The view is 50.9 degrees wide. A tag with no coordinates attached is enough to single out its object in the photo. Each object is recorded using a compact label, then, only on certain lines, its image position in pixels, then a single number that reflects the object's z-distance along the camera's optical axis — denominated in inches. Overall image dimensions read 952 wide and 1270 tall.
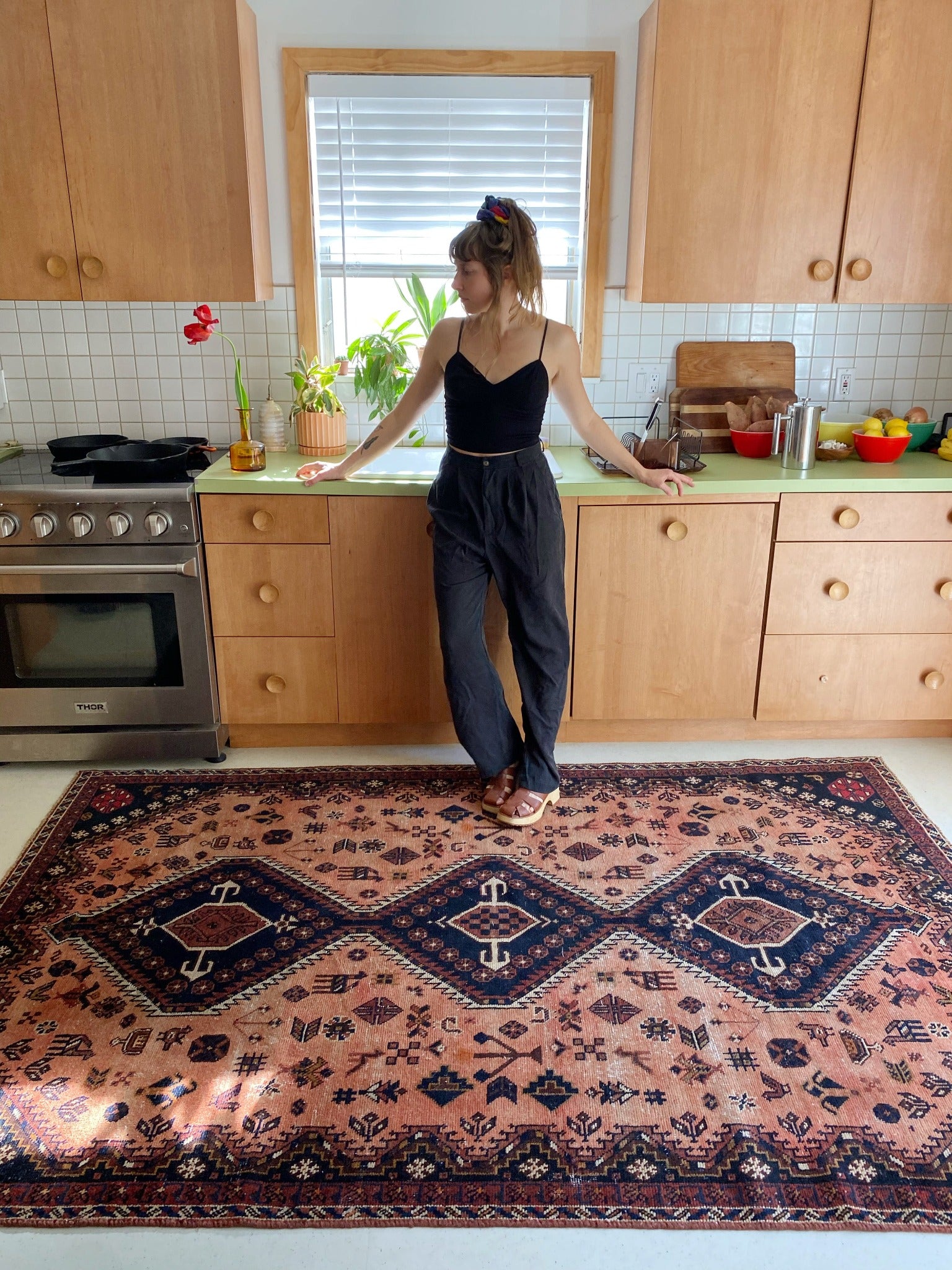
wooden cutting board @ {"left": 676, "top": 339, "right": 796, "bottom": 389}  129.8
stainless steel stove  110.2
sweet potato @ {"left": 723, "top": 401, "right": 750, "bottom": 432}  126.0
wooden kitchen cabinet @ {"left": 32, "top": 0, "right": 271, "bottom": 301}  105.7
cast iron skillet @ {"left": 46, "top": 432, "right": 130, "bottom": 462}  121.3
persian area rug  67.8
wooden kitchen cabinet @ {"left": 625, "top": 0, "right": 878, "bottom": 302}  107.4
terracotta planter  122.1
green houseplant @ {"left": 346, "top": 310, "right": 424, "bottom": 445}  124.3
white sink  116.1
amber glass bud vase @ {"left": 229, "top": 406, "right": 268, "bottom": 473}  114.9
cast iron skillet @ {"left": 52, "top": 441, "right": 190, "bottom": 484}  112.3
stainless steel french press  115.8
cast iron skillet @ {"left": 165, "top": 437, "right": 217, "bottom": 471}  119.5
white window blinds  120.2
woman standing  96.3
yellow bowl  127.0
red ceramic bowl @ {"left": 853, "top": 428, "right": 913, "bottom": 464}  120.2
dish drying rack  115.0
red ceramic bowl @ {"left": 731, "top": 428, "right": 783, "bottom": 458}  124.0
